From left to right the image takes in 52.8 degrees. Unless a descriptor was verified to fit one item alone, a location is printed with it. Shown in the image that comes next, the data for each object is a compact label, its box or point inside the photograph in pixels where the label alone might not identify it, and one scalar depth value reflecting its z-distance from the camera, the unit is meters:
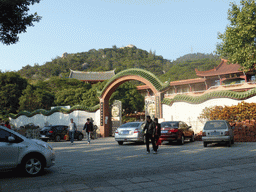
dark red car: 15.86
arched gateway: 22.22
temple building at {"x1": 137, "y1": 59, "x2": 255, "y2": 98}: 37.75
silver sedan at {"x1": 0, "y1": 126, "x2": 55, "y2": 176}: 7.04
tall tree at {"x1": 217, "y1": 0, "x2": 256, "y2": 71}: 21.50
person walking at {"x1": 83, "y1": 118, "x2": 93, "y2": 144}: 18.10
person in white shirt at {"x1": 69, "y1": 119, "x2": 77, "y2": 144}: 18.05
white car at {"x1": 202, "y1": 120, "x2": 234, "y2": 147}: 13.96
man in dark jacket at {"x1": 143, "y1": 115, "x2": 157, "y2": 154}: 12.20
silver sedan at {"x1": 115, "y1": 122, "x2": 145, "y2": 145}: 16.17
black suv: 22.30
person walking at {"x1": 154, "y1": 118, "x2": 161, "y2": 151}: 12.51
